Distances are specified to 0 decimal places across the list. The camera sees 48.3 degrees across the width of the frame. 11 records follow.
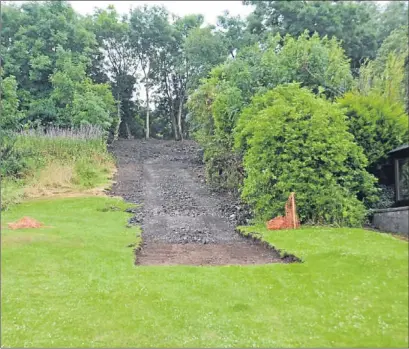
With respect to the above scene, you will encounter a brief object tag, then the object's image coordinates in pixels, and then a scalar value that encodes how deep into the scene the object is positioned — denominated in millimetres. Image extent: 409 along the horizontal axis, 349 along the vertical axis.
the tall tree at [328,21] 24781
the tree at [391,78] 12664
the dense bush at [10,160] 15164
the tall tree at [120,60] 36156
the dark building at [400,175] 11566
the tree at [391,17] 26211
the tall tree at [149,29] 37375
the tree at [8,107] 18081
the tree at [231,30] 31500
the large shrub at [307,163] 11703
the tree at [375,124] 11699
